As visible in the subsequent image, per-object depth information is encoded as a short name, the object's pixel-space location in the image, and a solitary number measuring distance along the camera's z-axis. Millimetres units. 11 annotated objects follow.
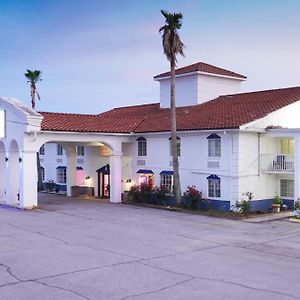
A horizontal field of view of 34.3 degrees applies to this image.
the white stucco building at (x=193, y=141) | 26109
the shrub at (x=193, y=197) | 26688
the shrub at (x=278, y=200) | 26859
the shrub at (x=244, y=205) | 24688
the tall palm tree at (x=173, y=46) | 26391
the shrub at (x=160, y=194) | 29125
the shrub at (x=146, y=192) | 29911
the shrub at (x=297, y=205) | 24352
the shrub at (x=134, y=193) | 30502
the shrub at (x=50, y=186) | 39531
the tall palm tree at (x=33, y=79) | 40088
